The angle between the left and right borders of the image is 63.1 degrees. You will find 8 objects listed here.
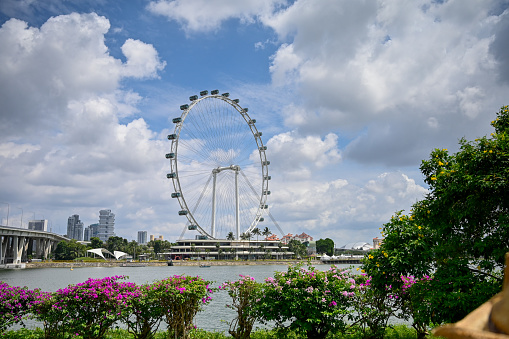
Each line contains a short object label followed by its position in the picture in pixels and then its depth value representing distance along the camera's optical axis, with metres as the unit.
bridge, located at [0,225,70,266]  95.03
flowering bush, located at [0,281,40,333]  11.29
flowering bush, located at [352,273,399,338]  11.88
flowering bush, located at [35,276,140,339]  10.87
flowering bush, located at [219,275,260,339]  11.84
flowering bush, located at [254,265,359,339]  10.85
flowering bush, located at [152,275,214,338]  10.93
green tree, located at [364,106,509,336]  8.55
